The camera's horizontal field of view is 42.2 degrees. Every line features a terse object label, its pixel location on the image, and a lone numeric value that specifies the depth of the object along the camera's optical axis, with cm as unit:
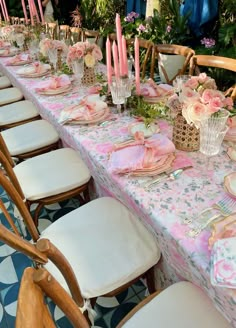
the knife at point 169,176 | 95
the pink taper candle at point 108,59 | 129
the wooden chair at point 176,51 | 186
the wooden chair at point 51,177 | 135
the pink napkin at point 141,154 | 99
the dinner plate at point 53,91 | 173
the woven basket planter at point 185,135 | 105
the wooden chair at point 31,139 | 171
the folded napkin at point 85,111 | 137
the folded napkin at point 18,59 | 252
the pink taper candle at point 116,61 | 127
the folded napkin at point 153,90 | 148
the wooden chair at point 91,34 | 276
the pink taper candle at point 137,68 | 124
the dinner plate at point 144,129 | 121
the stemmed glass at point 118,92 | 134
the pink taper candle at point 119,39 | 120
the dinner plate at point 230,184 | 86
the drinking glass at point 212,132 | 87
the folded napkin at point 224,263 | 62
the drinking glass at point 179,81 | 112
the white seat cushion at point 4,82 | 284
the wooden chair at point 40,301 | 43
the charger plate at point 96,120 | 135
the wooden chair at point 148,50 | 215
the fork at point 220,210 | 77
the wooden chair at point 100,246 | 92
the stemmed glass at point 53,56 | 200
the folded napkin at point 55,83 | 177
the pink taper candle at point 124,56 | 123
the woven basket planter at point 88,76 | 178
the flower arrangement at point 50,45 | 200
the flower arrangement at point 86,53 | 165
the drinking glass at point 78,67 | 170
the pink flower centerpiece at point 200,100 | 87
